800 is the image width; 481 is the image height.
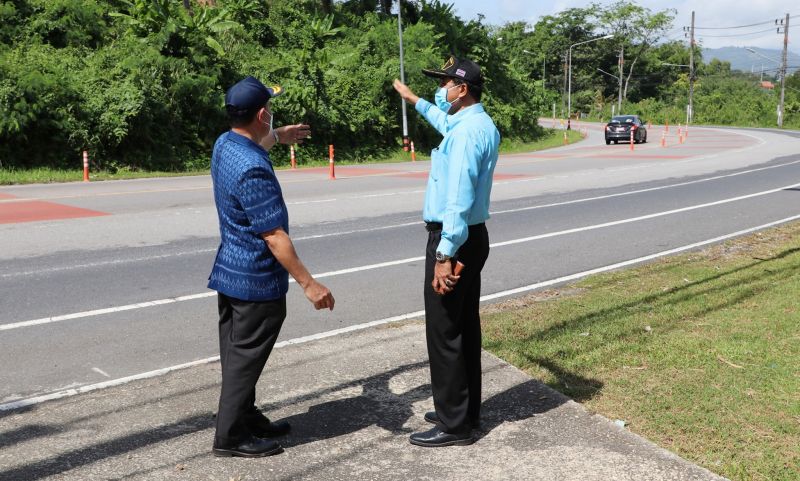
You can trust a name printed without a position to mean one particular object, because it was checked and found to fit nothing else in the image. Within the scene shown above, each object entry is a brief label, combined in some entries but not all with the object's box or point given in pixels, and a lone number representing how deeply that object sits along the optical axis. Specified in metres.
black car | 41.78
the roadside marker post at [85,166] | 21.69
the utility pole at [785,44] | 72.25
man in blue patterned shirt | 3.74
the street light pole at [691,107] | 80.12
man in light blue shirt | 3.92
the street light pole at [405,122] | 31.70
